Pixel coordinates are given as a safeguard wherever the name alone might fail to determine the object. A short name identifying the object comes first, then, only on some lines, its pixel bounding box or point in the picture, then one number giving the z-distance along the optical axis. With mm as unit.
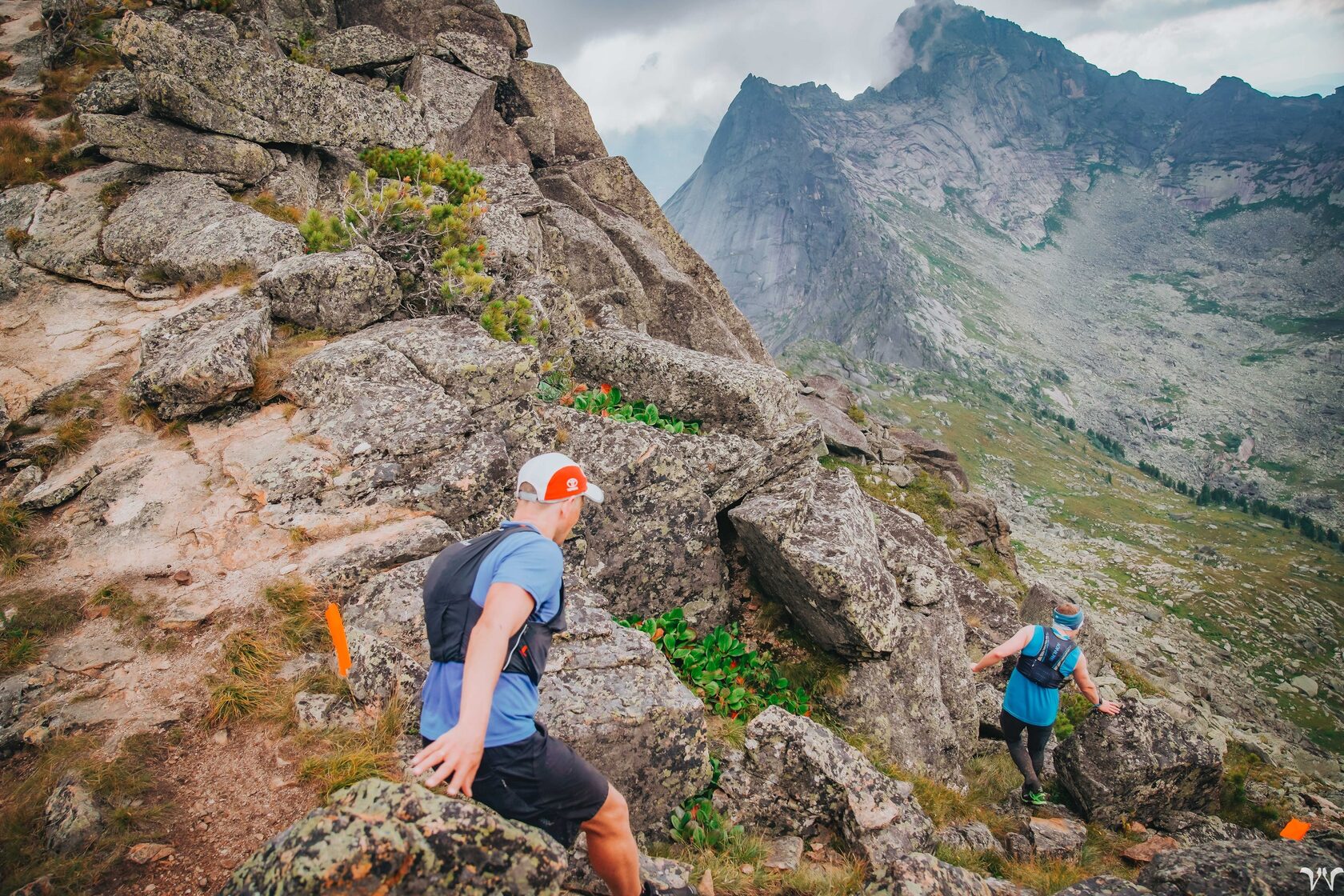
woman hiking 12477
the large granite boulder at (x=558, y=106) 32250
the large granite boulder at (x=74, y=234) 18031
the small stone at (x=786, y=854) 8875
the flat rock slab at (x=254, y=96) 19844
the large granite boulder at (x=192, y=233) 17109
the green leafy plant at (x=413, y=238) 17516
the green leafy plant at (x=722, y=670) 12992
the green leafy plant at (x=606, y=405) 17094
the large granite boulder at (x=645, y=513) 13781
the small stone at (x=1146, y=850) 11414
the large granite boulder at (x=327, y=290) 15641
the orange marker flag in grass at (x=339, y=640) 7965
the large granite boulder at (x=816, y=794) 9766
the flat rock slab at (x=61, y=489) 11453
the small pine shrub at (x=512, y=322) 16812
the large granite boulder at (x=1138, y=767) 12492
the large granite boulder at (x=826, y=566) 13195
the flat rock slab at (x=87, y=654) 8523
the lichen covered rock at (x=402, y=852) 4238
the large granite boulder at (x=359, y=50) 27953
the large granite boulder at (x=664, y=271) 27422
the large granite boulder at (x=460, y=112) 27188
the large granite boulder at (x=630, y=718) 8945
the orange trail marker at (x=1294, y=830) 10633
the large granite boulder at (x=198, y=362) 12797
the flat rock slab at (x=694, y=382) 17266
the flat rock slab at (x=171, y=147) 20172
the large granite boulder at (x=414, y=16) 31031
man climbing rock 4680
